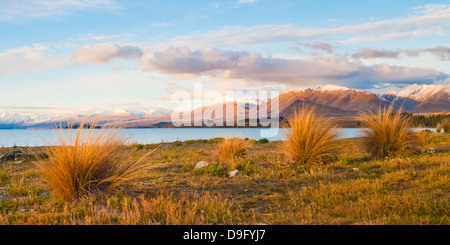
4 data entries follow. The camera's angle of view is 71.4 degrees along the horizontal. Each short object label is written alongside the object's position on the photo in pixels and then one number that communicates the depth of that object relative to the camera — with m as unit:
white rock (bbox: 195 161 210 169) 9.30
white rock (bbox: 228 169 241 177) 8.30
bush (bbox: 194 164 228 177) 8.41
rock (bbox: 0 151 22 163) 13.90
